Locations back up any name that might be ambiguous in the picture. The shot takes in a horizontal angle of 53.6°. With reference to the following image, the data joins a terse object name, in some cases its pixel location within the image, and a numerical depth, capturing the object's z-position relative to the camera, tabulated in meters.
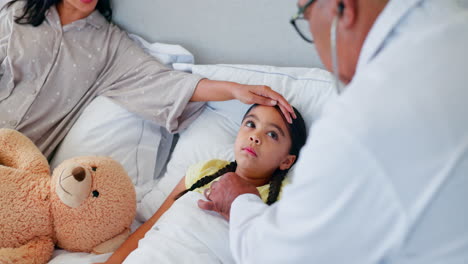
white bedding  1.15
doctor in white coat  0.63
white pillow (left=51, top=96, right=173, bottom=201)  1.71
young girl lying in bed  1.17
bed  1.58
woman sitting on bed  1.73
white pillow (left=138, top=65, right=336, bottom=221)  1.51
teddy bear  1.27
